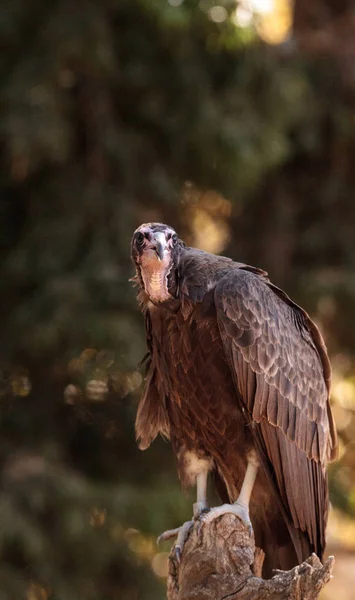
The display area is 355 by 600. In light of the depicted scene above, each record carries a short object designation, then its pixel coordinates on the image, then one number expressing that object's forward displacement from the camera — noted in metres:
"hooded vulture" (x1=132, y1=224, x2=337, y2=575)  11.17
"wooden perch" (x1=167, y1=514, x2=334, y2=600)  9.13
